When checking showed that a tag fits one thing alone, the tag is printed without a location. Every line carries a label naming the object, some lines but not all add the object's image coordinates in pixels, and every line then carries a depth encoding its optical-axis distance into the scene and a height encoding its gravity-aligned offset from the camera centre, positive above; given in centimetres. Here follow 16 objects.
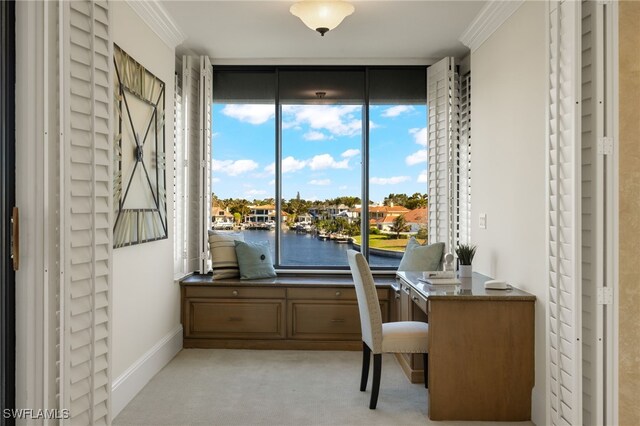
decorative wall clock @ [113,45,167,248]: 292 +37
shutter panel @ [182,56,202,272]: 444 +53
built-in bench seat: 427 -92
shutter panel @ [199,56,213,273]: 448 +56
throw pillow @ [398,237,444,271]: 423 -42
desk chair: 299 -77
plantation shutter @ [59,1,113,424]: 204 +1
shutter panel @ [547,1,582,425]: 225 -3
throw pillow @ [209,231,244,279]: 438 -41
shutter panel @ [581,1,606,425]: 220 +0
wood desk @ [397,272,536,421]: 282 -87
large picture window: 475 +58
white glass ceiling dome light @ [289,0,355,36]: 313 +131
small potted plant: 322 -33
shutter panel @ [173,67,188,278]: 431 +19
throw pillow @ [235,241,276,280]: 439 -47
